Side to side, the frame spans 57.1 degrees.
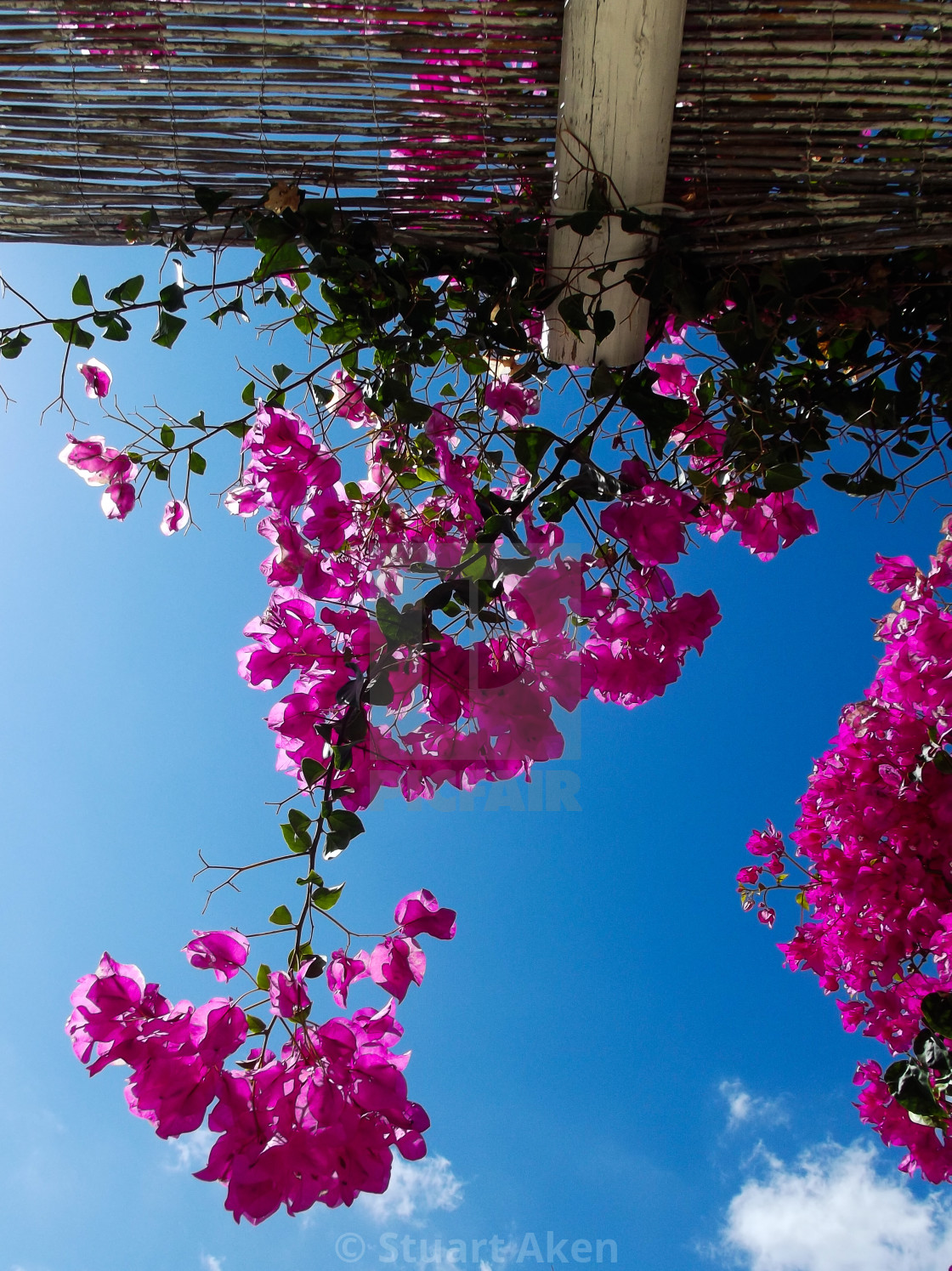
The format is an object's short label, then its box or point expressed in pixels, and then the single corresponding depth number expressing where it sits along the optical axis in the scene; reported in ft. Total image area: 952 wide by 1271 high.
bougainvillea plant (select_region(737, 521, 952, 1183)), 4.26
